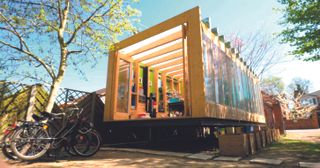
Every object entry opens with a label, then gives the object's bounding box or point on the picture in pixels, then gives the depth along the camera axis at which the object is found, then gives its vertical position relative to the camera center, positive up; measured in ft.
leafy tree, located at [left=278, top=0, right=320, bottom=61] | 22.63 +12.67
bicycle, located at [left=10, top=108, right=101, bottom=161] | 9.97 -1.31
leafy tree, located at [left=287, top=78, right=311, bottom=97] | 116.98 +22.19
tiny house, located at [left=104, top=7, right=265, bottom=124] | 14.29 +5.11
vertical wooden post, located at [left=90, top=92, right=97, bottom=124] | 19.47 +1.30
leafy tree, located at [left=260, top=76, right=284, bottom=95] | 76.89 +15.48
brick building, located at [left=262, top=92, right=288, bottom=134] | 39.11 +1.18
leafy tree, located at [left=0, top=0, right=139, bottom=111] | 15.66 +8.73
